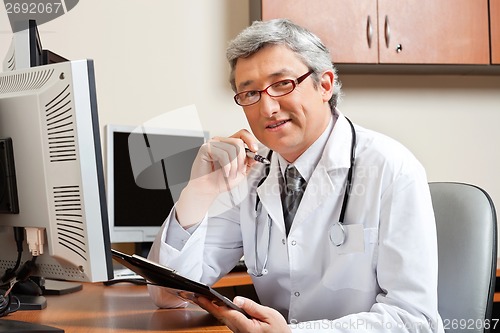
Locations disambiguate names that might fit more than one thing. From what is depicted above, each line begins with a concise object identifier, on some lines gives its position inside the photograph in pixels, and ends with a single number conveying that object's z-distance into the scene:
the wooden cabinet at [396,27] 2.54
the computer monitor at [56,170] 1.07
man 1.37
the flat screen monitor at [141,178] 2.36
